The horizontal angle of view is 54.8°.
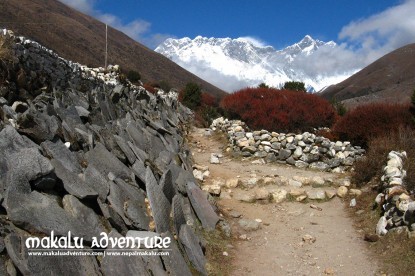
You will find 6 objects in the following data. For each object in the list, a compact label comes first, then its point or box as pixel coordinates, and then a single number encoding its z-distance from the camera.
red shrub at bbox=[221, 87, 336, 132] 17.50
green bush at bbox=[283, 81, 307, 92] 28.94
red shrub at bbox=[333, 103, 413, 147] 13.11
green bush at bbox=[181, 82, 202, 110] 29.78
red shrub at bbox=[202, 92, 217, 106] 31.17
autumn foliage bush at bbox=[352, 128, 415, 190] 9.66
